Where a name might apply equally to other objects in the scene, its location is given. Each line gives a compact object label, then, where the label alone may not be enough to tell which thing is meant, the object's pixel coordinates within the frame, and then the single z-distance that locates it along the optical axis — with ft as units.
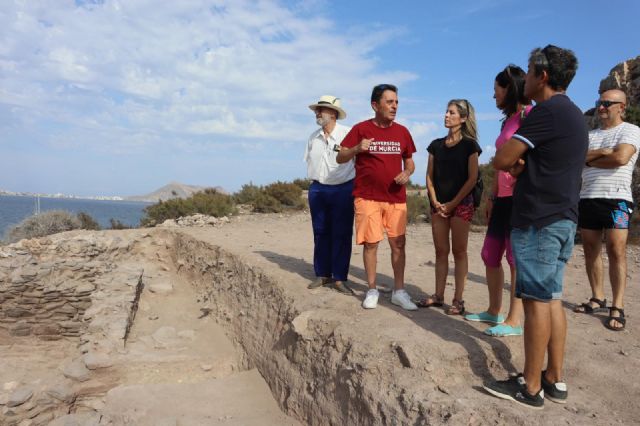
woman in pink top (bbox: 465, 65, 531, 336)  11.75
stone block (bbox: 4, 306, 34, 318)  22.06
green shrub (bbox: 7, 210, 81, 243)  39.64
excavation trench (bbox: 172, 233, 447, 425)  10.49
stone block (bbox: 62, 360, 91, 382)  16.85
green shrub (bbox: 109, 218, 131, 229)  43.68
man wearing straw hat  16.57
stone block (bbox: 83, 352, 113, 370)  17.22
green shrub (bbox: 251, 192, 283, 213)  47.21
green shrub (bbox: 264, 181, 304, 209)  48.78
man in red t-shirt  14.34
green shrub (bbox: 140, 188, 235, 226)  44.16
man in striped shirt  13.29
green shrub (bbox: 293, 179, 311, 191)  62.76
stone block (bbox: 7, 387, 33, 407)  15.60
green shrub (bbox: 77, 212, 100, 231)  43.26
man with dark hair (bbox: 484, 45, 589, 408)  8.43
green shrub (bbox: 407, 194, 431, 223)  41.55
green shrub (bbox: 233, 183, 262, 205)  52.85
